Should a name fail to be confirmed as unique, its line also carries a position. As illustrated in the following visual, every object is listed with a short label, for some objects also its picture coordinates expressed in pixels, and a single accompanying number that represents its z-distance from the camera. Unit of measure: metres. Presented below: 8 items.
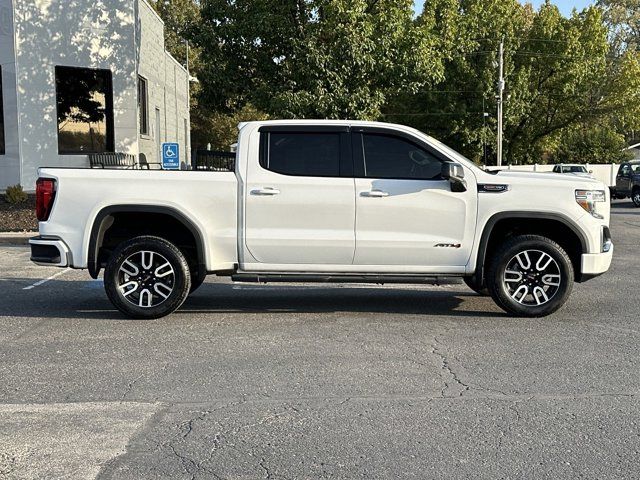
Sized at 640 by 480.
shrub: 17.34
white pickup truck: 7.36
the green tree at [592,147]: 54.97
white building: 19.69
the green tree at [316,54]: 19.00
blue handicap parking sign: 19.47
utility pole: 39.06
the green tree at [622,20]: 70.38
